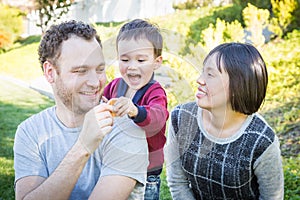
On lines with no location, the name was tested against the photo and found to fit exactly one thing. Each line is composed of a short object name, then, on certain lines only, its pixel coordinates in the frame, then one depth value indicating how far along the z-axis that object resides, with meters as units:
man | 1.85
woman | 2.07
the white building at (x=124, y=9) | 14.62
